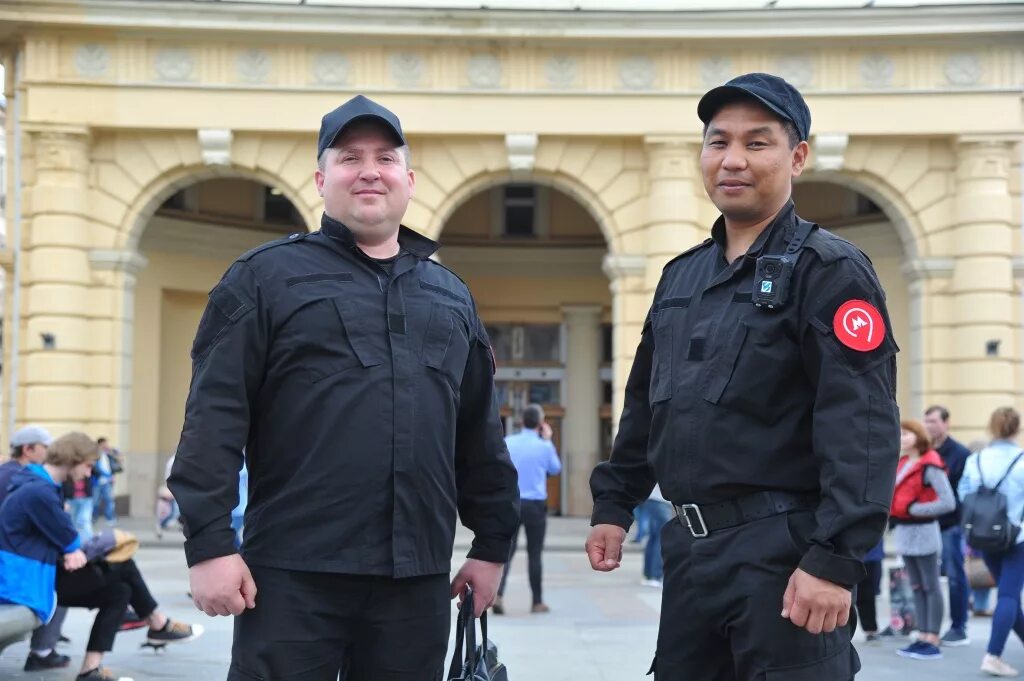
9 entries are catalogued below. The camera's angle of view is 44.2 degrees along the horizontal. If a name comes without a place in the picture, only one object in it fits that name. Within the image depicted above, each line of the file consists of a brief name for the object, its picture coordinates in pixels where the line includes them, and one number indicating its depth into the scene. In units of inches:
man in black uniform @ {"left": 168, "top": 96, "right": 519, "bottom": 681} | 139.1
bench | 302.7
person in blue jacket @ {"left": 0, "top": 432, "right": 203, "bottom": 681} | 315.3
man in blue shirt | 502.0
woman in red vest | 399.9
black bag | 153.7
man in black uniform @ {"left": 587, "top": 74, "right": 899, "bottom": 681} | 131.8
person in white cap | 357.4
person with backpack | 363.6
